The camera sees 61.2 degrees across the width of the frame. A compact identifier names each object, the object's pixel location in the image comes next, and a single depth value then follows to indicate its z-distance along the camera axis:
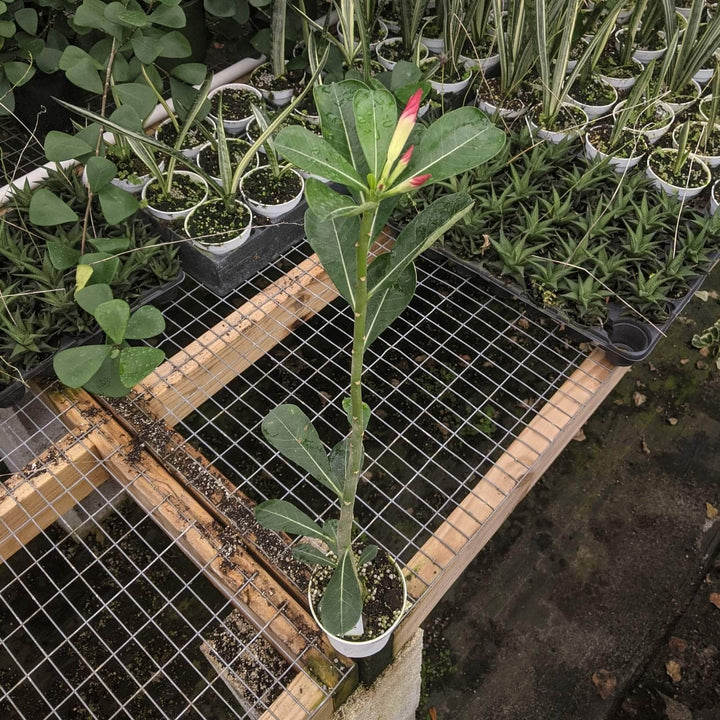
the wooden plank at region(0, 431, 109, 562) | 1.13
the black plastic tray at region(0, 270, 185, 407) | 1.25
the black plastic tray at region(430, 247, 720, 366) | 1.36
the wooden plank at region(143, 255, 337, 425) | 1.30
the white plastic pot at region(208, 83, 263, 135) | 1.78
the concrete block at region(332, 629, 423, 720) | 1.05
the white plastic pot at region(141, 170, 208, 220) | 1.50
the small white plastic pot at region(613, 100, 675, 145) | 1.78
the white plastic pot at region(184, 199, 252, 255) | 1.44
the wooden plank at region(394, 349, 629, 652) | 1.09
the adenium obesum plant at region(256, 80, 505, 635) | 0.55
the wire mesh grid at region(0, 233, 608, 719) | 1.56
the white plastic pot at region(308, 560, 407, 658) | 0.94
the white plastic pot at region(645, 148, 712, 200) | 1.66
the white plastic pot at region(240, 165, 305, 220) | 1.54
